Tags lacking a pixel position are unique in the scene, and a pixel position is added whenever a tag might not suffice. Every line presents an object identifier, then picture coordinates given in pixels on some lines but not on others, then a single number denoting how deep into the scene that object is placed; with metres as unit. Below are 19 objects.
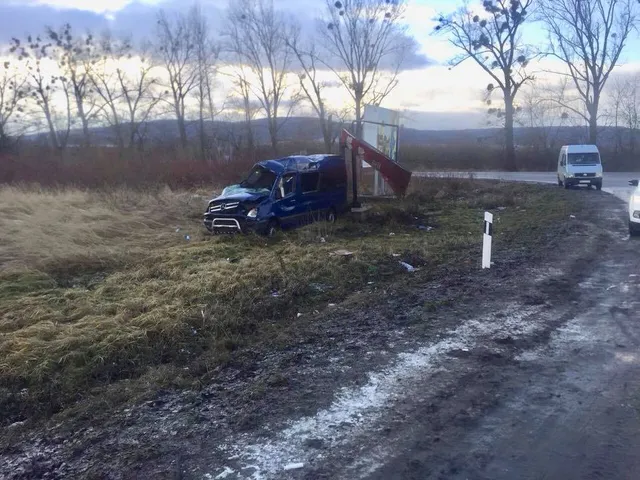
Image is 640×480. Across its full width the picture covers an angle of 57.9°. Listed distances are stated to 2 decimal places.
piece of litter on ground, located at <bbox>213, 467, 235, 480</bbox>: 3.84
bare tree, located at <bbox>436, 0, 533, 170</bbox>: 51.91
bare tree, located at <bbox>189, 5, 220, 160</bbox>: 58.66
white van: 28.45
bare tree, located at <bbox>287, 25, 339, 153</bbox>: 51.89
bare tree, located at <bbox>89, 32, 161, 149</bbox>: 56.53
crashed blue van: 14.54
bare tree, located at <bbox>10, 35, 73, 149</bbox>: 50.56
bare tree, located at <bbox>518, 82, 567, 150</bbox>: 57.27
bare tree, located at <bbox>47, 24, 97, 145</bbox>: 52.59
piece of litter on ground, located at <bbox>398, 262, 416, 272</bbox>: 10.36
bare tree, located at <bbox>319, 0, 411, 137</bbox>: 51.88
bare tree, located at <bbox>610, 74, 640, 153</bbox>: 54.39
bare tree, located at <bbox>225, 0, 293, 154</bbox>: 55.09
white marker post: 10.02
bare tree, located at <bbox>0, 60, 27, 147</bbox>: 43.16
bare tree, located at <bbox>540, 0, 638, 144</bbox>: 50.97
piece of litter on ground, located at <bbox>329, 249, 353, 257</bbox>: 11.32
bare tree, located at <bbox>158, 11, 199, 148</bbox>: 58.41
